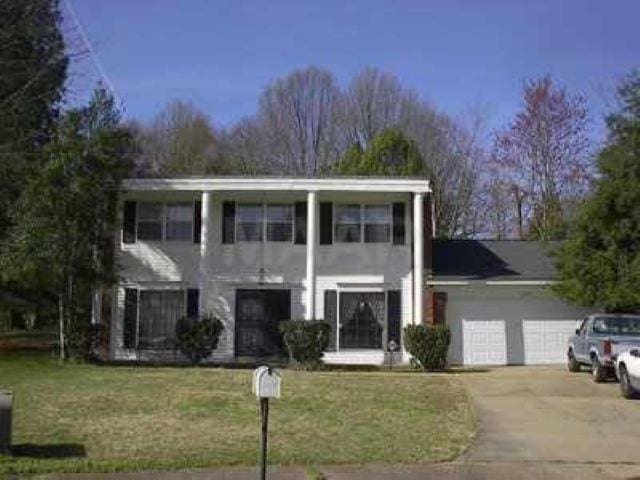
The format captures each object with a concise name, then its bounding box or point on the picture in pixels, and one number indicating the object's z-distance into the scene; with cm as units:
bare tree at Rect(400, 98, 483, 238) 5056
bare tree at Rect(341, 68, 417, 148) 5202
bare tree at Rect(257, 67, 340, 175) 5175
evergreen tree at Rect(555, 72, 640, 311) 2873
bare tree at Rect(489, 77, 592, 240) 4678
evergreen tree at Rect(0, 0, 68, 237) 1599
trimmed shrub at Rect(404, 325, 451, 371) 2786
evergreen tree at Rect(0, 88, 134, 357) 2573
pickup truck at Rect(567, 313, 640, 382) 2273
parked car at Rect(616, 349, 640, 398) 1895
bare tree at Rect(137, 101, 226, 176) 5272
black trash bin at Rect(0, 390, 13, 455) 1226
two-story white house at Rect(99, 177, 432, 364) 2995
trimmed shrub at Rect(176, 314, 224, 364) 2856
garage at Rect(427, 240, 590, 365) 3075
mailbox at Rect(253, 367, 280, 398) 1003
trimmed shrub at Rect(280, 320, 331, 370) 2786
